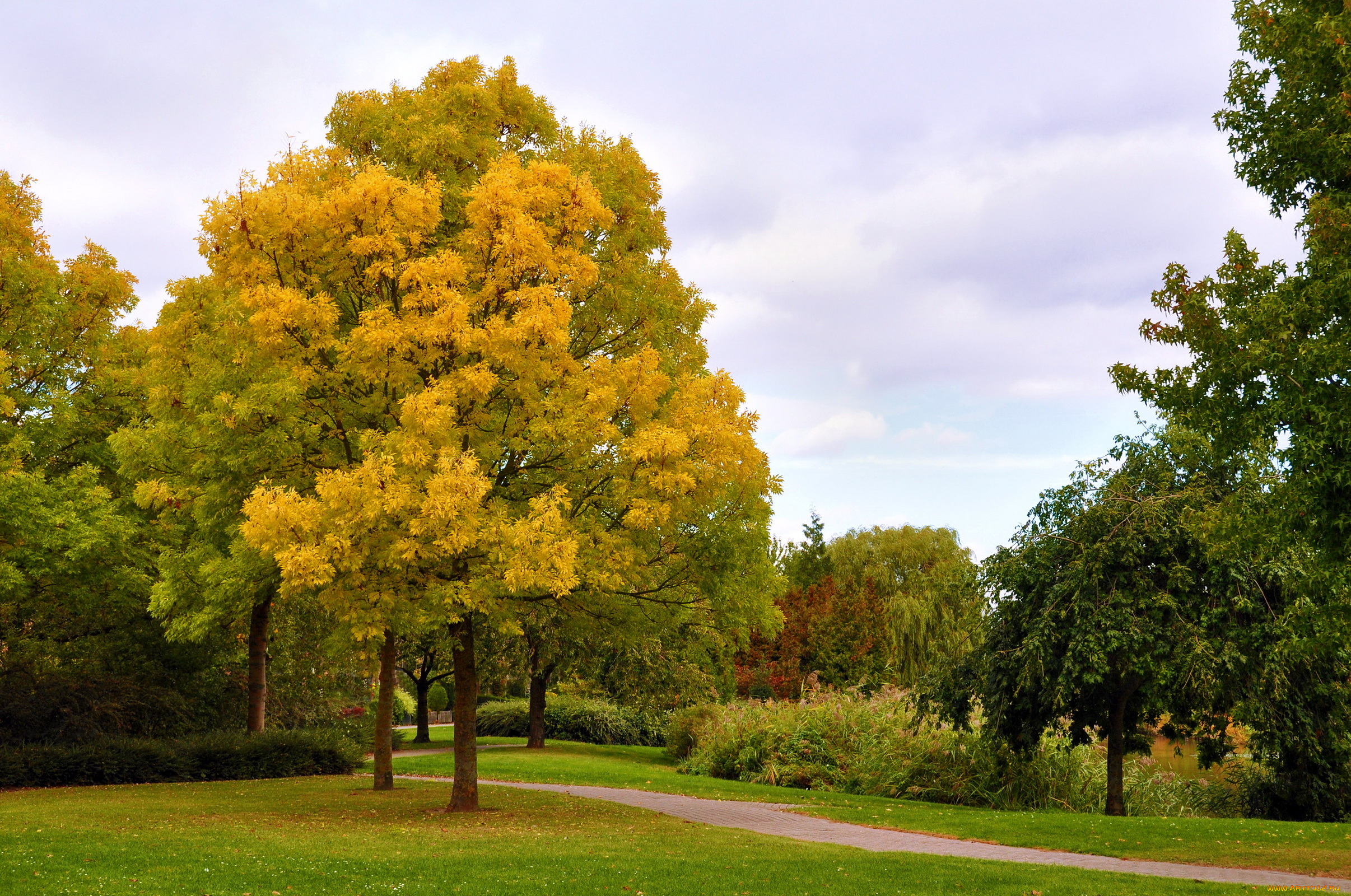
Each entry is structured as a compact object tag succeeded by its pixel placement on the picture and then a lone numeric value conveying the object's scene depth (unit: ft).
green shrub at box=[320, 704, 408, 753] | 96.73
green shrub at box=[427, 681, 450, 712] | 156.35
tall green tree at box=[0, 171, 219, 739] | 61.93
